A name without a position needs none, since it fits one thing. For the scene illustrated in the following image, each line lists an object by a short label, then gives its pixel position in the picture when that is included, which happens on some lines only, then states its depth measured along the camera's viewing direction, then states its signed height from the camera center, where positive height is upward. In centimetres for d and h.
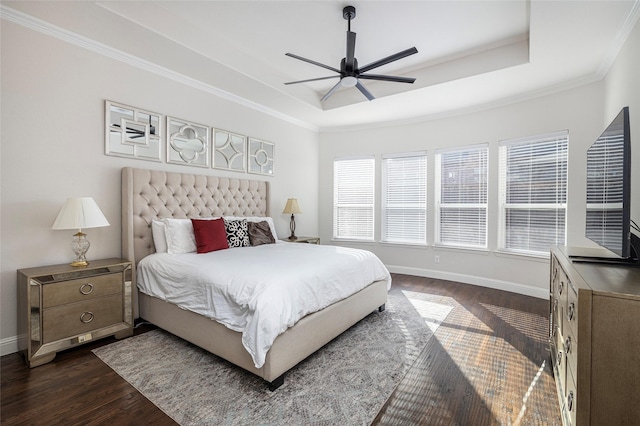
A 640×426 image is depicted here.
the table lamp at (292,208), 501 +2
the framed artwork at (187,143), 353 +84
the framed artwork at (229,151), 405 +84
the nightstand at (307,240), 490 -53
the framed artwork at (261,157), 456 +85
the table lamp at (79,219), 246 -10
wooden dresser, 120 -60
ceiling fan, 256 +134
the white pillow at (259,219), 411 -14
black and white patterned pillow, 359 -30
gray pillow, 382 -33
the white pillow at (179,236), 314 -31
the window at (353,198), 573 +23
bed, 211 -86
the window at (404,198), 519 +22
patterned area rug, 178 -125
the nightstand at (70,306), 226 -83
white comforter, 197 -61
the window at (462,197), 459 +22
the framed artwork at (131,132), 301 +83
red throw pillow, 322 -30
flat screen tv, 157 +12
